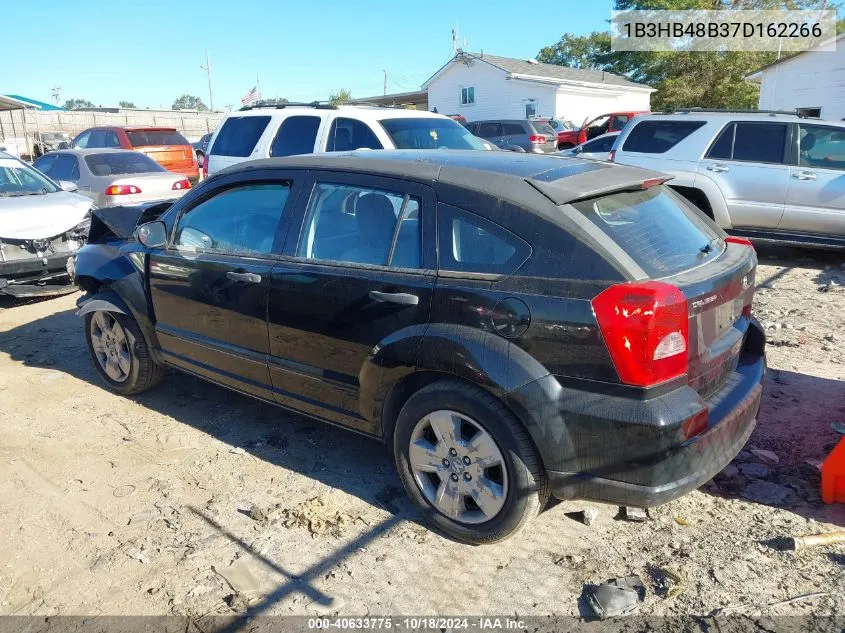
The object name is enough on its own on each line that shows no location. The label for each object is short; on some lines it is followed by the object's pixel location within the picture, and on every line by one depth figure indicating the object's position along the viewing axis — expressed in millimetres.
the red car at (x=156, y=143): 15305
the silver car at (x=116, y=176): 10594
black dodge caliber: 2719
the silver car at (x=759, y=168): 8172
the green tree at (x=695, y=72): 34656
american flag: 32250
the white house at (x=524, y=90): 33469
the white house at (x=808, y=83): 23797
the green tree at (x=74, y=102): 120469
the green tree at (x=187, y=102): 146375
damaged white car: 7484
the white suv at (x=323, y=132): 8367
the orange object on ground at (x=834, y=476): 3320
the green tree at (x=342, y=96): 88819
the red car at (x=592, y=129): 21078
